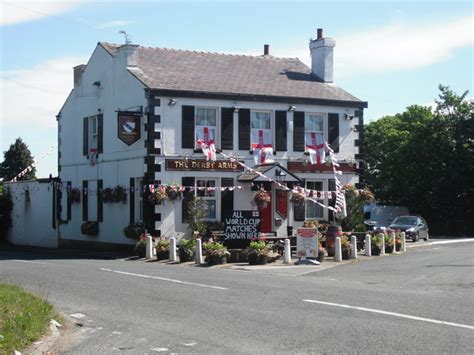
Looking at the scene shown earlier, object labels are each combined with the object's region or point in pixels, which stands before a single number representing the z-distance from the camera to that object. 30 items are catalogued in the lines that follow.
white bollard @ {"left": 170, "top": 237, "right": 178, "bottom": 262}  24.49
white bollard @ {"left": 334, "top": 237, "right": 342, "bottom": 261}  23.80
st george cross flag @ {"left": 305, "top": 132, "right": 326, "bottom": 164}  29.42
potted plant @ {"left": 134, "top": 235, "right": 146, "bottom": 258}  26.26
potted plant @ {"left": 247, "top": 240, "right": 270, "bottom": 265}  23.14
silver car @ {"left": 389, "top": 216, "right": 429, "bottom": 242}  36.56
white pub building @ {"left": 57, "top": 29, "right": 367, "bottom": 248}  27.72
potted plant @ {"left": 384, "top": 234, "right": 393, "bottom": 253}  27.28
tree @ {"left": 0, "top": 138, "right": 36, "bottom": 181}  53.88
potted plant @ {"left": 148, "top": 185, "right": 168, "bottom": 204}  26.84
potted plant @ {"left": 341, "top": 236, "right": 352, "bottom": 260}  24.80
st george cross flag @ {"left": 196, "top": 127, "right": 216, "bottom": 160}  27.69
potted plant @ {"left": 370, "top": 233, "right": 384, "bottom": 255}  26.44
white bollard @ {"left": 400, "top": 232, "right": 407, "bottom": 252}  28.62
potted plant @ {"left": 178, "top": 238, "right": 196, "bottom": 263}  24.30
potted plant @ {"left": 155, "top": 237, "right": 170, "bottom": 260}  25.02
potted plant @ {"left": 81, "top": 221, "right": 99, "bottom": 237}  31.15
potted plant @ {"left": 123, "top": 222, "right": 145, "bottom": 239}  27.55
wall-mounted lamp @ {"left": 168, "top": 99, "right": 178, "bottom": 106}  27.63
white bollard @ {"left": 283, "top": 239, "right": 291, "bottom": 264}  23.09
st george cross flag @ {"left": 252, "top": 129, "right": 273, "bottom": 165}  28.84
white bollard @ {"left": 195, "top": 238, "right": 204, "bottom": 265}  23.55
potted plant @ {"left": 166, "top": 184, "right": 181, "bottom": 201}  27.19
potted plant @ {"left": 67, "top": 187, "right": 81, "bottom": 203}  32.75
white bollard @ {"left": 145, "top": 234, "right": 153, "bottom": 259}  25.62
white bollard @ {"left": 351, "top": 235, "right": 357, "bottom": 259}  24.59
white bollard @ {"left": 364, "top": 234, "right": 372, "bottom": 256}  25.86
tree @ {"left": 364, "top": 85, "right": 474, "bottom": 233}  47.31
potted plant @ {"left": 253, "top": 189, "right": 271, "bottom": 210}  28.06
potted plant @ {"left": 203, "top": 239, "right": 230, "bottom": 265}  23.08
